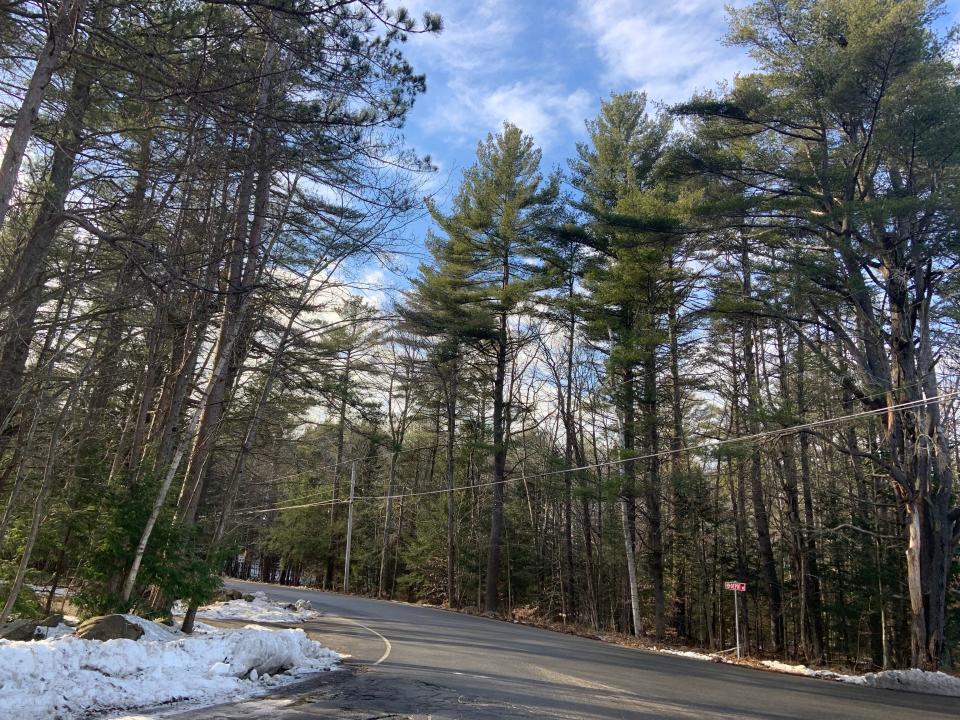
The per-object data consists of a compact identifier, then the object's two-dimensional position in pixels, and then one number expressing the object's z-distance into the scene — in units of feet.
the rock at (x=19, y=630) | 26.73
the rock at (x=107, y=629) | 26.25
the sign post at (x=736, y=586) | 47.50
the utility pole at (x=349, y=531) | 110.93
